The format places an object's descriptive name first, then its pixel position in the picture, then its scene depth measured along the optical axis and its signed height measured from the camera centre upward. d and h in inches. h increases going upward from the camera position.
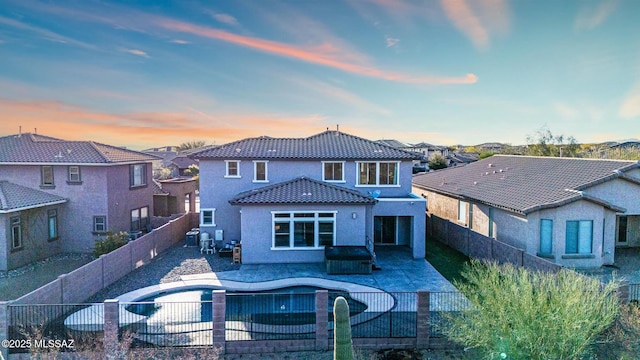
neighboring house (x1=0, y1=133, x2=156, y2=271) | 845.2 -66.1
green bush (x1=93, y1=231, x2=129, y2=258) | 786.2 -175.6
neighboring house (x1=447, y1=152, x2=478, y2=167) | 2595.5 +28.2
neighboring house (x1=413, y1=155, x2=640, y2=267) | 741.3 -94.3
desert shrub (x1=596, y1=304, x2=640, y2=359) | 406.6 -195.5
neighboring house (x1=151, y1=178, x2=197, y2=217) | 1221.7 -123.7
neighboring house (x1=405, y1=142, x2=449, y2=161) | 3409.9 +123.1
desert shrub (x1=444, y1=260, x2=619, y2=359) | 330.0 -146.1
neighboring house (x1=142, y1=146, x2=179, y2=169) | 2837.6 +60.3
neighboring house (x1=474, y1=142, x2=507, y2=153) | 4763.8 +236.5
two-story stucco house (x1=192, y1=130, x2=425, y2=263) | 786.2 -76.4
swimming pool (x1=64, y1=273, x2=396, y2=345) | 458.3 -207.1
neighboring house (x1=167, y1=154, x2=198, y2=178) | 2408.3 -36.2
